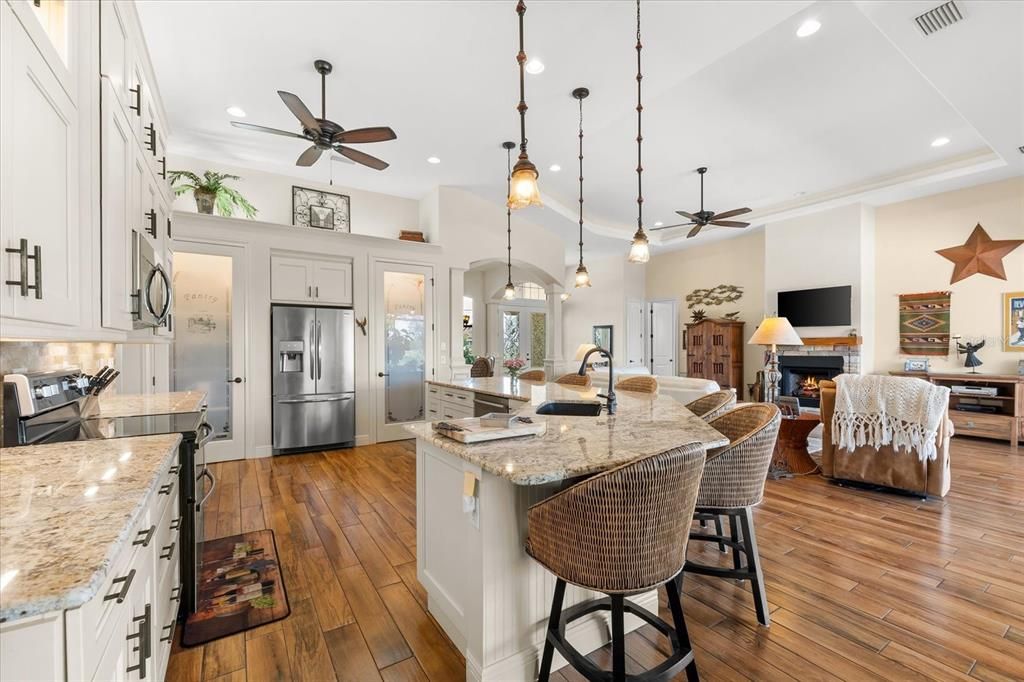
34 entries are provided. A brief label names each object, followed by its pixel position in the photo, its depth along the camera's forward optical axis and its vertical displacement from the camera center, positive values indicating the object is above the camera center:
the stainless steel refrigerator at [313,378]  4.94 -0.42
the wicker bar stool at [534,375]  4.74 -0.38
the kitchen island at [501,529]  1.54 -0.72
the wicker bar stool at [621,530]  1.27 -0.57
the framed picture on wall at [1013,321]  5.43 +0.22
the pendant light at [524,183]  2.27 +0.81
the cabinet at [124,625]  0.66 -0.55
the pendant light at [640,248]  3.40 +0.72
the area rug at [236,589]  2.01 -1.28
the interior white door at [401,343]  5.62 -0.02
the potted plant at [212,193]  4.53 +1.56
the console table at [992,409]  5.12 -0.85
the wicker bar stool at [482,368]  5.61 -0.35
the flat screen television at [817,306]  6.56 +0.51
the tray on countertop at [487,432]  1.68 -0.36
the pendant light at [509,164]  4.90 +2.15
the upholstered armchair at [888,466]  3.38 -1.02
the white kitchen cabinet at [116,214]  1.65 +0.51
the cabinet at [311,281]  5.03 +0.71
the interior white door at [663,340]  9.21 +0.01
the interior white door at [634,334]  9.30 +0.13
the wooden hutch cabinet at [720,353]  7.89 -0.23
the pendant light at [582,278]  4.67 +0.67
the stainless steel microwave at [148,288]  2.08 +0.28
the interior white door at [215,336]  4.58 +0.06
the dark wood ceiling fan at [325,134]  3.25 +1.61
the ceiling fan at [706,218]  5.66 +1.57
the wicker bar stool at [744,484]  1.90 -0.63
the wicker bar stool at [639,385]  3.56 -0.37
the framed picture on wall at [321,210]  5.43 +1.64
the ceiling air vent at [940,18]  2.65 +1.97
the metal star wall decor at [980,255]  5.57 +1.09
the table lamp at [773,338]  4.23 +0.02
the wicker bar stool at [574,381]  3.74 -0.36
